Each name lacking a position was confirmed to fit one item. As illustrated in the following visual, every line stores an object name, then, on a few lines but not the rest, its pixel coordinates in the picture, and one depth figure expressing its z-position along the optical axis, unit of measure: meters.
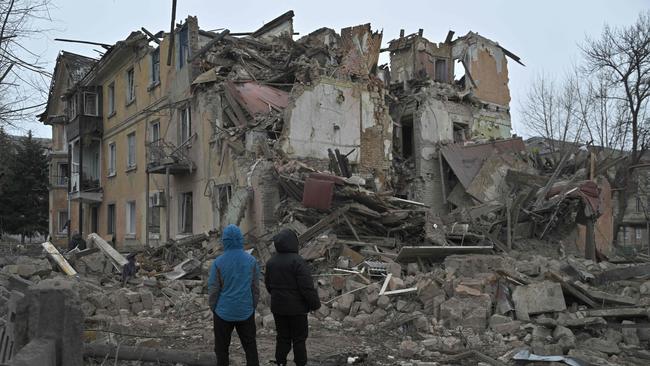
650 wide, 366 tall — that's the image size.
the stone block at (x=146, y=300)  10.05
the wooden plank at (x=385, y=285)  9.14
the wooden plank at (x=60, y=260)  12.18
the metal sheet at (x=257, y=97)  15.52
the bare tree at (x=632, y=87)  21.05
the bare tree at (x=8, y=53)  10.24
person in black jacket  5.25
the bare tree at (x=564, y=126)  26.38
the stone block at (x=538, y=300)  8.16
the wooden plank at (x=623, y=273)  10.27
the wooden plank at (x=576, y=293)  8.55
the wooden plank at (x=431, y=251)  11.06
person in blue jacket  5.02
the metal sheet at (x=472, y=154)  18.16
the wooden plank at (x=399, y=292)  9.08
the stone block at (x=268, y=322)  8.43
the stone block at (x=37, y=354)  3.48
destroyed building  7.37
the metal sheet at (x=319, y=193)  12.49
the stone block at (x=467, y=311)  8.01
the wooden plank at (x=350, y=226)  12.62
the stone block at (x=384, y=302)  8.86
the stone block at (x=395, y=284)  9.34
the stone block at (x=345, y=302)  9.10
